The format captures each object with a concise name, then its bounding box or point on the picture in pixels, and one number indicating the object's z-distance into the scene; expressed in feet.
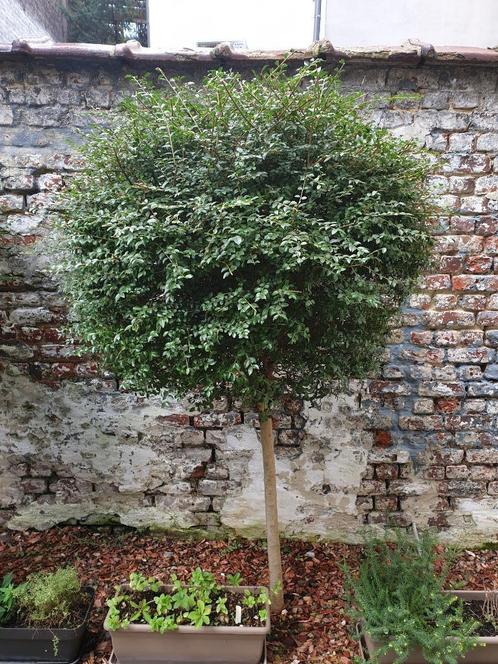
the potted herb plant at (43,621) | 7.20
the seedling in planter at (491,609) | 7.36
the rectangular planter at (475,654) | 6.98
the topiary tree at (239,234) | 5.51
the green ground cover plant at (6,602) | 7.37
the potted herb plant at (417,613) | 6.54
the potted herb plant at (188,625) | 6.88
